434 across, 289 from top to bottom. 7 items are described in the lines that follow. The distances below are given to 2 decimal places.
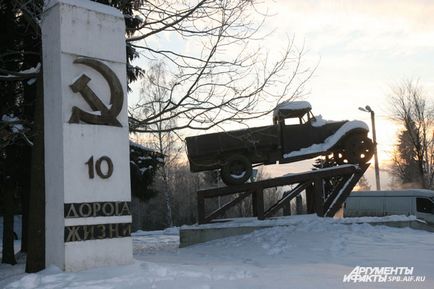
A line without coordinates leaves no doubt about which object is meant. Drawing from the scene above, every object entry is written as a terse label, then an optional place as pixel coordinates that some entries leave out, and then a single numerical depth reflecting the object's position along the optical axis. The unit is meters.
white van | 23.36
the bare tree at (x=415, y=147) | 32.93
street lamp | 27.67
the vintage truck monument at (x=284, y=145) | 16.12
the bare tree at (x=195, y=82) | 11.16
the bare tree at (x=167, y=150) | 33.22
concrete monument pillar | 7.84
